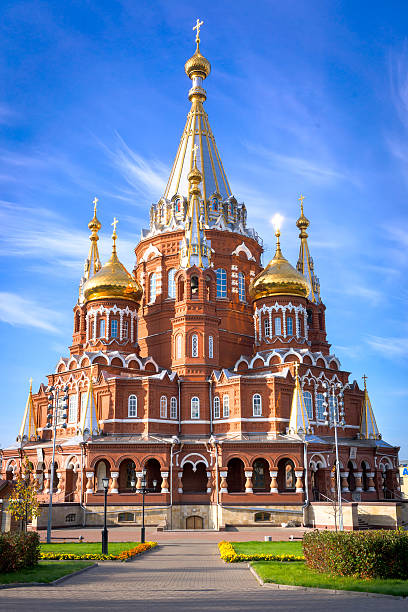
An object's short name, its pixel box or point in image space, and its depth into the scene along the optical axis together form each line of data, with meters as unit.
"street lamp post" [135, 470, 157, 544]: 22.95
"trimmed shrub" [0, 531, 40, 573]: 14.05
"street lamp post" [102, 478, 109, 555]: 18.39
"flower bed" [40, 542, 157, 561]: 17.45
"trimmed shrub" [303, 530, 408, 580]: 13.23
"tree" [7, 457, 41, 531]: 20.15
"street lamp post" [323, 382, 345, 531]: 37.95
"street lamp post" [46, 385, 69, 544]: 23.78
